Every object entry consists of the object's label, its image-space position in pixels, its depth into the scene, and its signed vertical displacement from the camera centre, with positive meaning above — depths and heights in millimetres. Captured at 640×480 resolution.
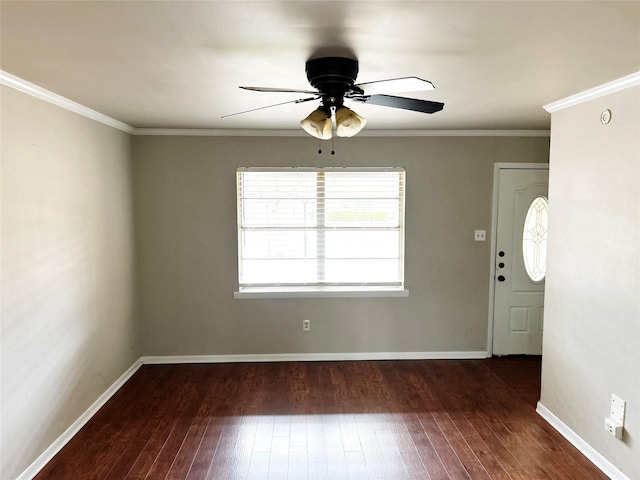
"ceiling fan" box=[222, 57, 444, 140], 1879 +592
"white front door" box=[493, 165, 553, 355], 4051 -412
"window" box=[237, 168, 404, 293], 4020 -91
